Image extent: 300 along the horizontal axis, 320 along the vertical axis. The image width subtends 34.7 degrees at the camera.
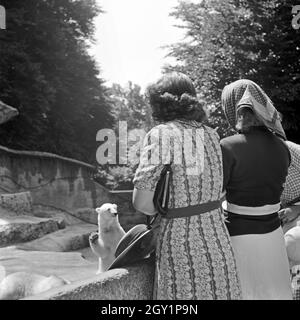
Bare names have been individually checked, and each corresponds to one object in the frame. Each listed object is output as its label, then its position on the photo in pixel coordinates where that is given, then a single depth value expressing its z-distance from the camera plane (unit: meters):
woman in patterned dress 1.96
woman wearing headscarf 2.28
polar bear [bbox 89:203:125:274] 5.18
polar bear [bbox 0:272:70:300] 2.87
